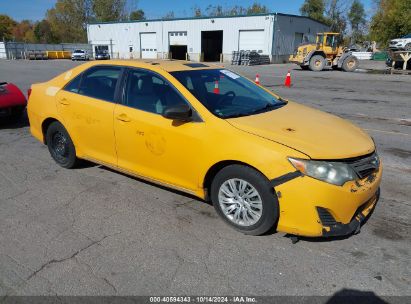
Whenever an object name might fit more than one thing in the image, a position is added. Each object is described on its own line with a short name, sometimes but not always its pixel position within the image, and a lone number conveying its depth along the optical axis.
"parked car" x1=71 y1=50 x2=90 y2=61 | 48.00
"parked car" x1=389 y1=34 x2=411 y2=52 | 29.04
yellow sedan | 3.03
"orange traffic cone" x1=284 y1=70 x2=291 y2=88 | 16.60
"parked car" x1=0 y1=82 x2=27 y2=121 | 7.42
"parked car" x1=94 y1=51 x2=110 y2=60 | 47.12
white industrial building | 40.78
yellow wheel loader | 27.28
